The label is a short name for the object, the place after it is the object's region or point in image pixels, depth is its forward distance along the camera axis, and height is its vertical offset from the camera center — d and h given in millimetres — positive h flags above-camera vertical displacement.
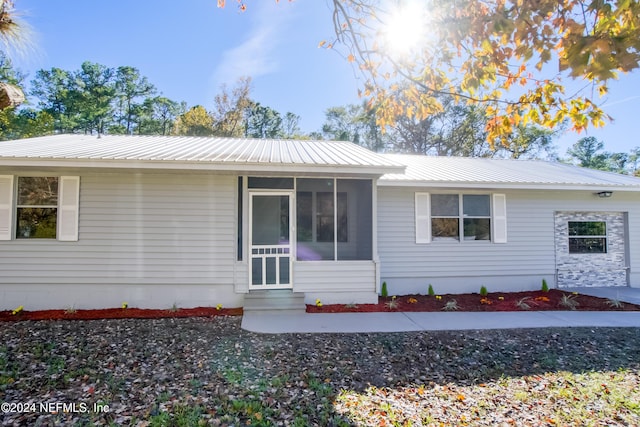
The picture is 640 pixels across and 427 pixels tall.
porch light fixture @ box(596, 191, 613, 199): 8844 +934
